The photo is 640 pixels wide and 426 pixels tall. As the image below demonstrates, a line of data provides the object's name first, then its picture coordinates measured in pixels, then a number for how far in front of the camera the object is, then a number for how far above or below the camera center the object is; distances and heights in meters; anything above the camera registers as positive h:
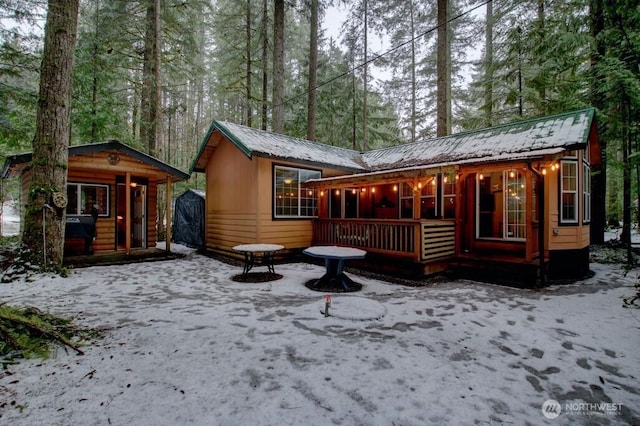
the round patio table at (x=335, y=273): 6.02 -1.33
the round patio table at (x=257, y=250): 6.90 -0.89
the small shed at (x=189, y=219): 12.11 -0.28
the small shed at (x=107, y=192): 8.33 +0.69
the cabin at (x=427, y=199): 7.04 +0.46
